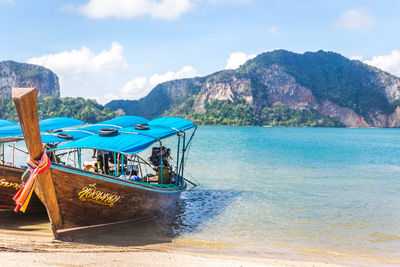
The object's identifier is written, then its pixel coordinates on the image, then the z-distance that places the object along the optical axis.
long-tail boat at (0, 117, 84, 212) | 9.44
